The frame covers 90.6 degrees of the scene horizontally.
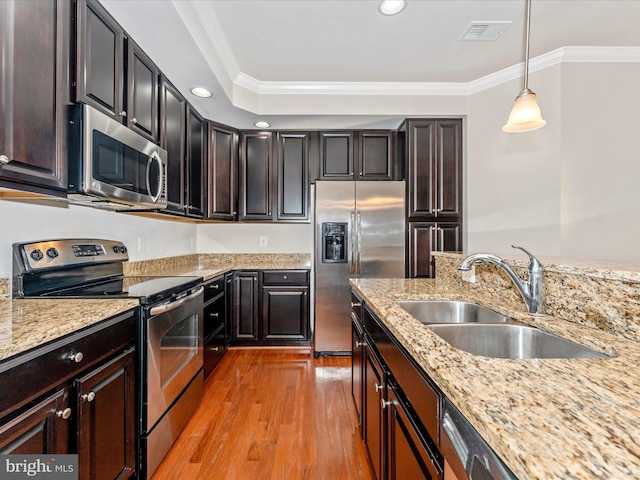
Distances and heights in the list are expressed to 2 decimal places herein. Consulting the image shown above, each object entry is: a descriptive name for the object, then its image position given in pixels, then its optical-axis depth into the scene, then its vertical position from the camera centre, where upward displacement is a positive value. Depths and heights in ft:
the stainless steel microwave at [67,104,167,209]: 4.48 +1.28
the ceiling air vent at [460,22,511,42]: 7.09 +4.90
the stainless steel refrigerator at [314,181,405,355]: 10.07 +0.14
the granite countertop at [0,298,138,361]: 2.89 -0.88
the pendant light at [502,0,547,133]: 5.22 +2.20
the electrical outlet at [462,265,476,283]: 5.54 -0.59
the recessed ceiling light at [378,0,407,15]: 6.30 +4.79
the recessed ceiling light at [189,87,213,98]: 8.07 +3.90
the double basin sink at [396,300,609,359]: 3.30 -1.11
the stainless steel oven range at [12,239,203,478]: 4.85 -1.18
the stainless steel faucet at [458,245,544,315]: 3.89 -0.48
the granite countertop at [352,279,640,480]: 1.36 -0.92
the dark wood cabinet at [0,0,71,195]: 3.52 +1.82
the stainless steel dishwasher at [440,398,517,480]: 1.65 -1.23
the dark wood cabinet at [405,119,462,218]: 10.16 +2.43
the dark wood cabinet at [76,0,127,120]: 4.64 +2.91
